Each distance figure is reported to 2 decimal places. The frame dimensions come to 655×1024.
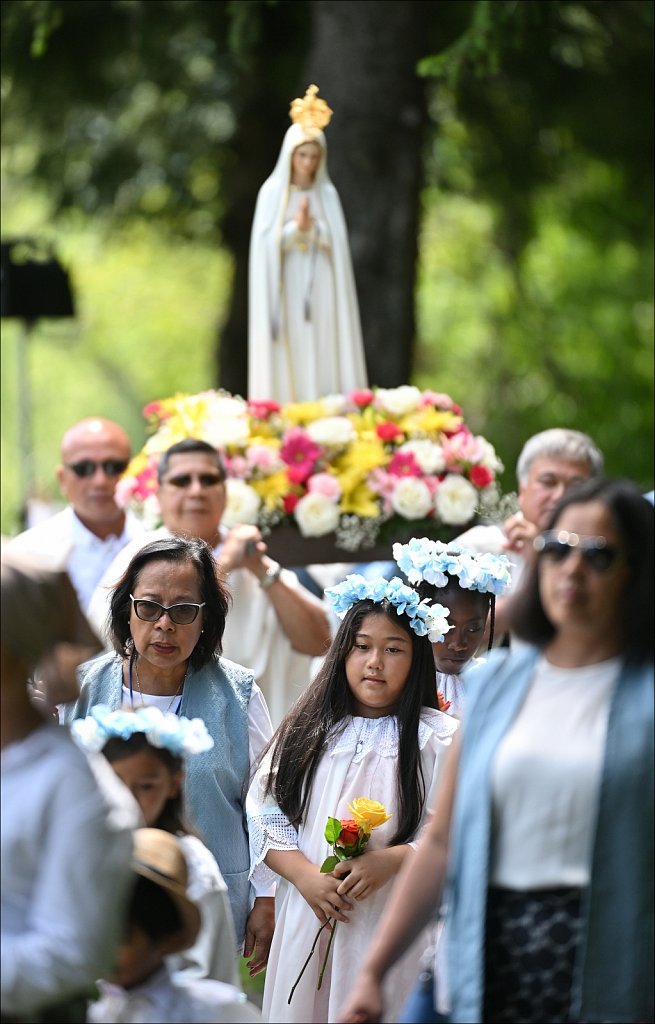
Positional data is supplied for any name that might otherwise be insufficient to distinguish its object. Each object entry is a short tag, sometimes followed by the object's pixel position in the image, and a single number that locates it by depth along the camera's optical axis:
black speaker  25.39
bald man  14.75
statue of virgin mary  15.74
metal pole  25.31
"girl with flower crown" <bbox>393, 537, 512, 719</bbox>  10.56
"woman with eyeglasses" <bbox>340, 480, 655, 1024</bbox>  6.31
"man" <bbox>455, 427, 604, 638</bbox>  13.59
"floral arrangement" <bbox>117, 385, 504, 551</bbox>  14.83
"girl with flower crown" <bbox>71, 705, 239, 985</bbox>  7.02
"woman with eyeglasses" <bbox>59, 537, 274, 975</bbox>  9.58
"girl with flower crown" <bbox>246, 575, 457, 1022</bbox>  9.14
